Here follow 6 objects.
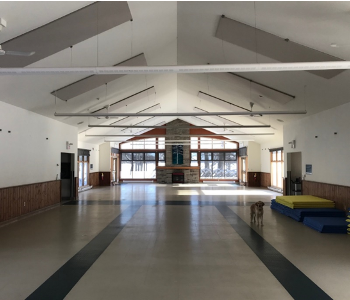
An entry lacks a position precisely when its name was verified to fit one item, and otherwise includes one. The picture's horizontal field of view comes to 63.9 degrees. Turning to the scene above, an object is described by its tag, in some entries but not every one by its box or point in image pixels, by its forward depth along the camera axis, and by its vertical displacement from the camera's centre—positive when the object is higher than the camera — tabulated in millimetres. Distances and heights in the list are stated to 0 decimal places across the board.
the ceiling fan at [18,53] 3375 +1344
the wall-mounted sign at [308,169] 9848 -238
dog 7258 -1314
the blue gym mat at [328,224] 6484 -1465
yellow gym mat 8180 -1185
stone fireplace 21797 -337
